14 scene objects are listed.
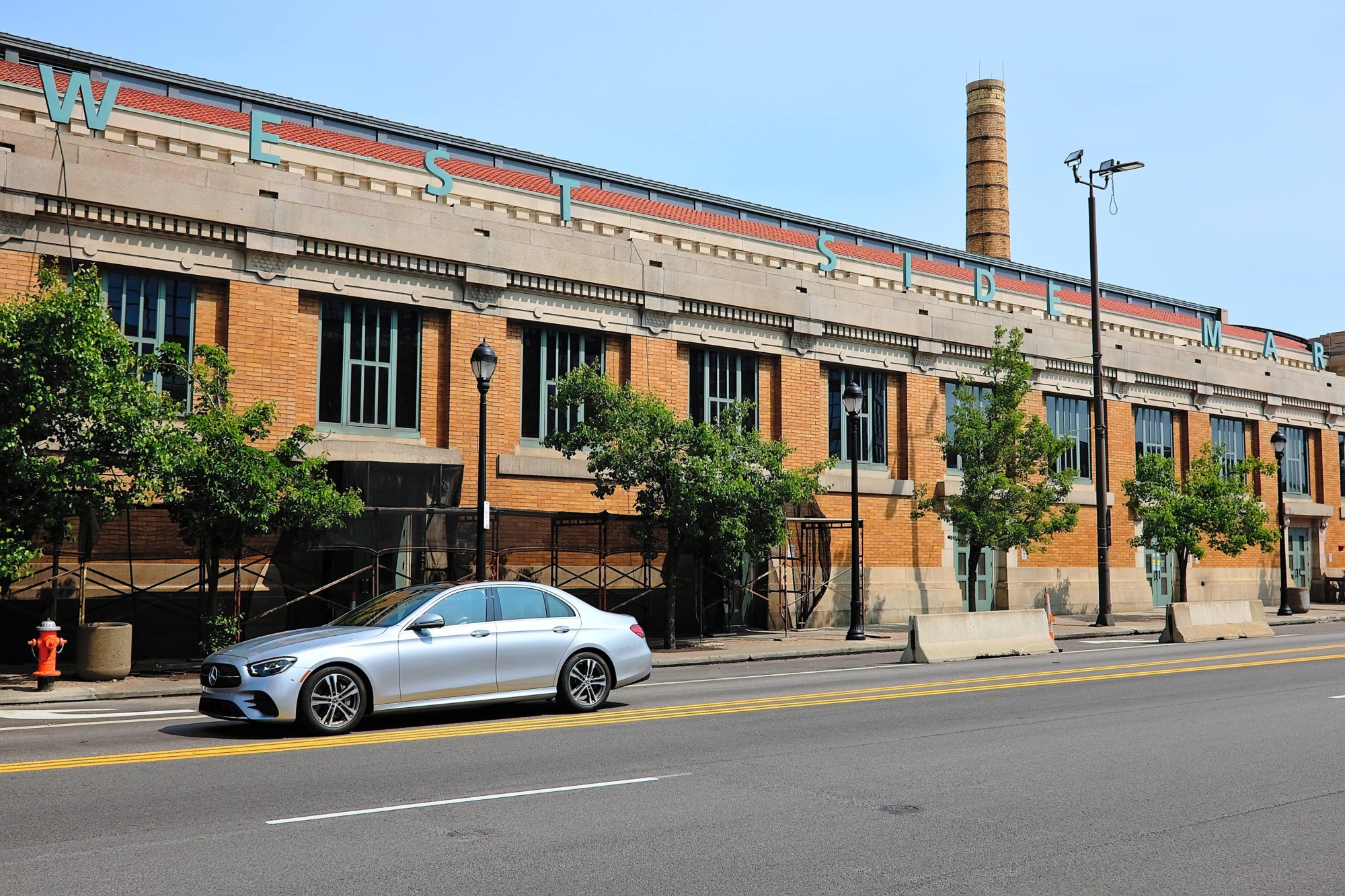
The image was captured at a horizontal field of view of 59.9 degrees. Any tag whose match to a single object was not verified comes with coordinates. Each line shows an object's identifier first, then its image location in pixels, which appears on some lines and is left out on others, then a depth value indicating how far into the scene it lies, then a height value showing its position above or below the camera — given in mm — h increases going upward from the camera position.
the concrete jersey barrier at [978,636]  20484 -1850
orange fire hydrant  15688 -1613
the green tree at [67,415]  15406 +1599
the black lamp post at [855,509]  24391 +557
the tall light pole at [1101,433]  29047 +2582
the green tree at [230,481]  17141 +785
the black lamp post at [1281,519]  35906 +558
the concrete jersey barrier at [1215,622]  25625 -1954
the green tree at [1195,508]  33594 +810
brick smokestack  54094 +17233
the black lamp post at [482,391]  18891 +2354
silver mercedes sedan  10836 -1252
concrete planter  16797 -1718
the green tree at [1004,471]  28219 +1598
